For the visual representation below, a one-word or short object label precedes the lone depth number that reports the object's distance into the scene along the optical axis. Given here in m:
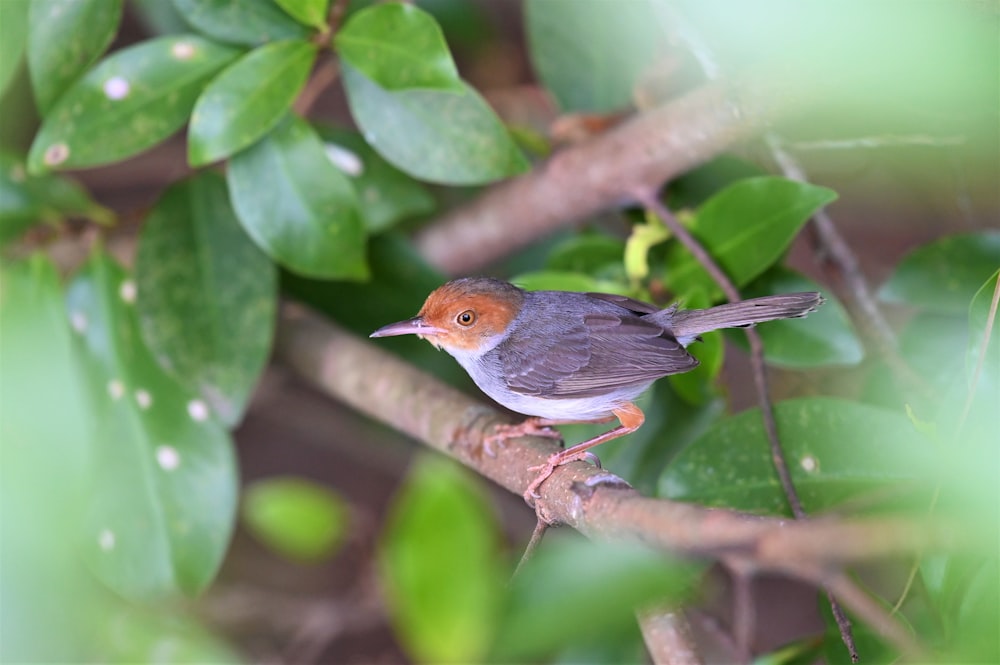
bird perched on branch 4.82
